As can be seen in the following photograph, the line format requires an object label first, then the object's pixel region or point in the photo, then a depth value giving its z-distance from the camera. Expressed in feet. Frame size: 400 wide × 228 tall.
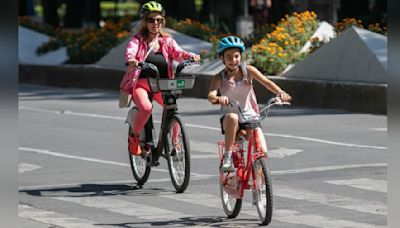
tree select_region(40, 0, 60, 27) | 319.06
